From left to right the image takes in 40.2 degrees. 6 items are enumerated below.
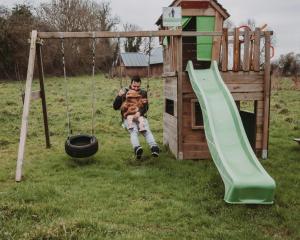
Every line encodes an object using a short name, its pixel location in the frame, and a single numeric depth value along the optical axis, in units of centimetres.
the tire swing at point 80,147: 801
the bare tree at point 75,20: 4281
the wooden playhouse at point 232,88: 873
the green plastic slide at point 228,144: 570
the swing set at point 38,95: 781
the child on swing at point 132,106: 873
